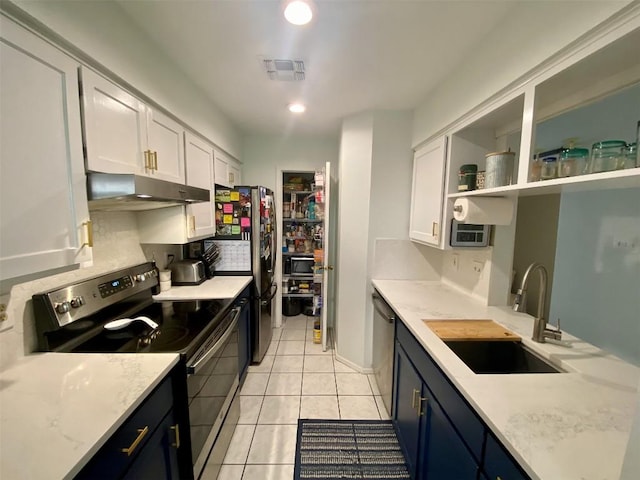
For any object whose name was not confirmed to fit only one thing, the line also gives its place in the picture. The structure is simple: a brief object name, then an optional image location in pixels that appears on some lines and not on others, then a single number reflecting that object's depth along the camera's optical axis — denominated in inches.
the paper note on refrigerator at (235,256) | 95.9
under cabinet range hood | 41.8
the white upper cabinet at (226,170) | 96.4
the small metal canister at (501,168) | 50.9
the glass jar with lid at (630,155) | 32.6
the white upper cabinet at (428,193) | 71.7
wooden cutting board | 51.1
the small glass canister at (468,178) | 61.6
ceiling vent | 63.2
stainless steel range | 45.7
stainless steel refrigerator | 94.3
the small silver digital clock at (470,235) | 66.9
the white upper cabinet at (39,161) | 30.8
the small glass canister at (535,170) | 43.0
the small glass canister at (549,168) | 41.8
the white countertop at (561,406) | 25.3
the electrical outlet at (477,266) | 70.6
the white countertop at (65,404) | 25.4
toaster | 81.7
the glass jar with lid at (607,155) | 33.7
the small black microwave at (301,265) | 141.6
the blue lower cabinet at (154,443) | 29.9
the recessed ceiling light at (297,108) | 88.8
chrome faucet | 47.0
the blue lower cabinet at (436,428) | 31.2
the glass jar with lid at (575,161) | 38.6
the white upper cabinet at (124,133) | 41.8
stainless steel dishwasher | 72.9
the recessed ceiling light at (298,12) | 44.3
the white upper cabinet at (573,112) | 32.6
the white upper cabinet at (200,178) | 74.2
